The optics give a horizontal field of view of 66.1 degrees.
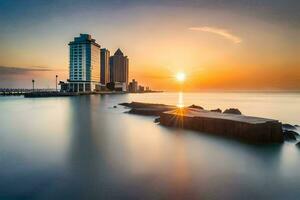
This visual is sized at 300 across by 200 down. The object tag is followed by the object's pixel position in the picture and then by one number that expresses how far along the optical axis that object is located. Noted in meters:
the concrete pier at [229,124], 21.97
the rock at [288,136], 23.34
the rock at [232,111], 36.28
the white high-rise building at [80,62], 193.12
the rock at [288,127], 31.14
